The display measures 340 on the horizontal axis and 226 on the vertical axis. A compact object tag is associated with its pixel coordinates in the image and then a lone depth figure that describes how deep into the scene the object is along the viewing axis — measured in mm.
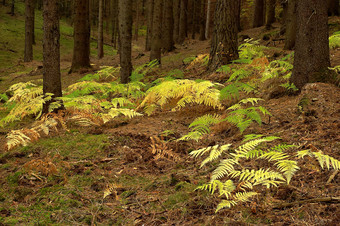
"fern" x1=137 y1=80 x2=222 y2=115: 4496
